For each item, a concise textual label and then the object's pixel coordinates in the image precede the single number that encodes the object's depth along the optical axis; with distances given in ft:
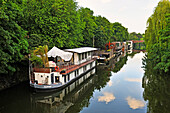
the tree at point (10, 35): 50.19
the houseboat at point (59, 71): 61.11
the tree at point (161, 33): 71.97
